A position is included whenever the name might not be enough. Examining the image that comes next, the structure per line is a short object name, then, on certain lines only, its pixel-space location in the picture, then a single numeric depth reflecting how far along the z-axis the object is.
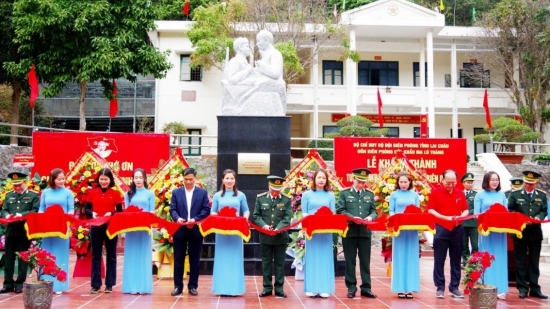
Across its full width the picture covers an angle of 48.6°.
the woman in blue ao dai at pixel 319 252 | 7.06
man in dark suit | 7.23
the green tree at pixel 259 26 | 20.53
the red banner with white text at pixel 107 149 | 13.82
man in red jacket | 7.23
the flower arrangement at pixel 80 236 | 8.62
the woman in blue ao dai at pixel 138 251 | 7.18
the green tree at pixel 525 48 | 23.67
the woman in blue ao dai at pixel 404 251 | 7.14
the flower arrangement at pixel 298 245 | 8.80
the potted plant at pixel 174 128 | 23.89
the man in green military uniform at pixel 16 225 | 7.31
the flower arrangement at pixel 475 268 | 6.15
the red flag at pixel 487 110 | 21.96
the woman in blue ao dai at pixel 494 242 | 7.26
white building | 24.89
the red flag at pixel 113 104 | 19.58
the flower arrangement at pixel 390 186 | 9.16
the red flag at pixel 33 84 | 17.95
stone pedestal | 9.41
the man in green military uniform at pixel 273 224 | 7.18
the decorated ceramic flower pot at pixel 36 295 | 5.85
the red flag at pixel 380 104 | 24.06
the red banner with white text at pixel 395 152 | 15.09
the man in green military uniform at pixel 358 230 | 7.22
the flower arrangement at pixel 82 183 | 8.88
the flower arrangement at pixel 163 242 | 8.98
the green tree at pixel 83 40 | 17.06
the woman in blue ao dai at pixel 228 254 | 7.05
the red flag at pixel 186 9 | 25.97
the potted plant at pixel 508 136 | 18.12
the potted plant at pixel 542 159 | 18.92
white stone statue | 9.82
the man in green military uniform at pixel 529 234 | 7.46
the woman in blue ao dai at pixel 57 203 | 7.09
